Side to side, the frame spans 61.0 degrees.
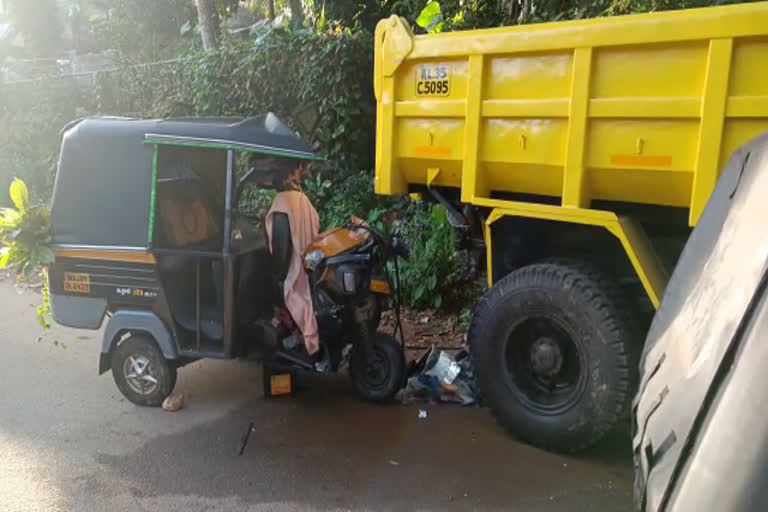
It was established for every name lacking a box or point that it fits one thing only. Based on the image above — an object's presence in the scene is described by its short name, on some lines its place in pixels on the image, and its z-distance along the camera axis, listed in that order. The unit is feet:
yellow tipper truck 10.85
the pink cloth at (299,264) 15.11
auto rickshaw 15.10
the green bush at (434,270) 22.61
